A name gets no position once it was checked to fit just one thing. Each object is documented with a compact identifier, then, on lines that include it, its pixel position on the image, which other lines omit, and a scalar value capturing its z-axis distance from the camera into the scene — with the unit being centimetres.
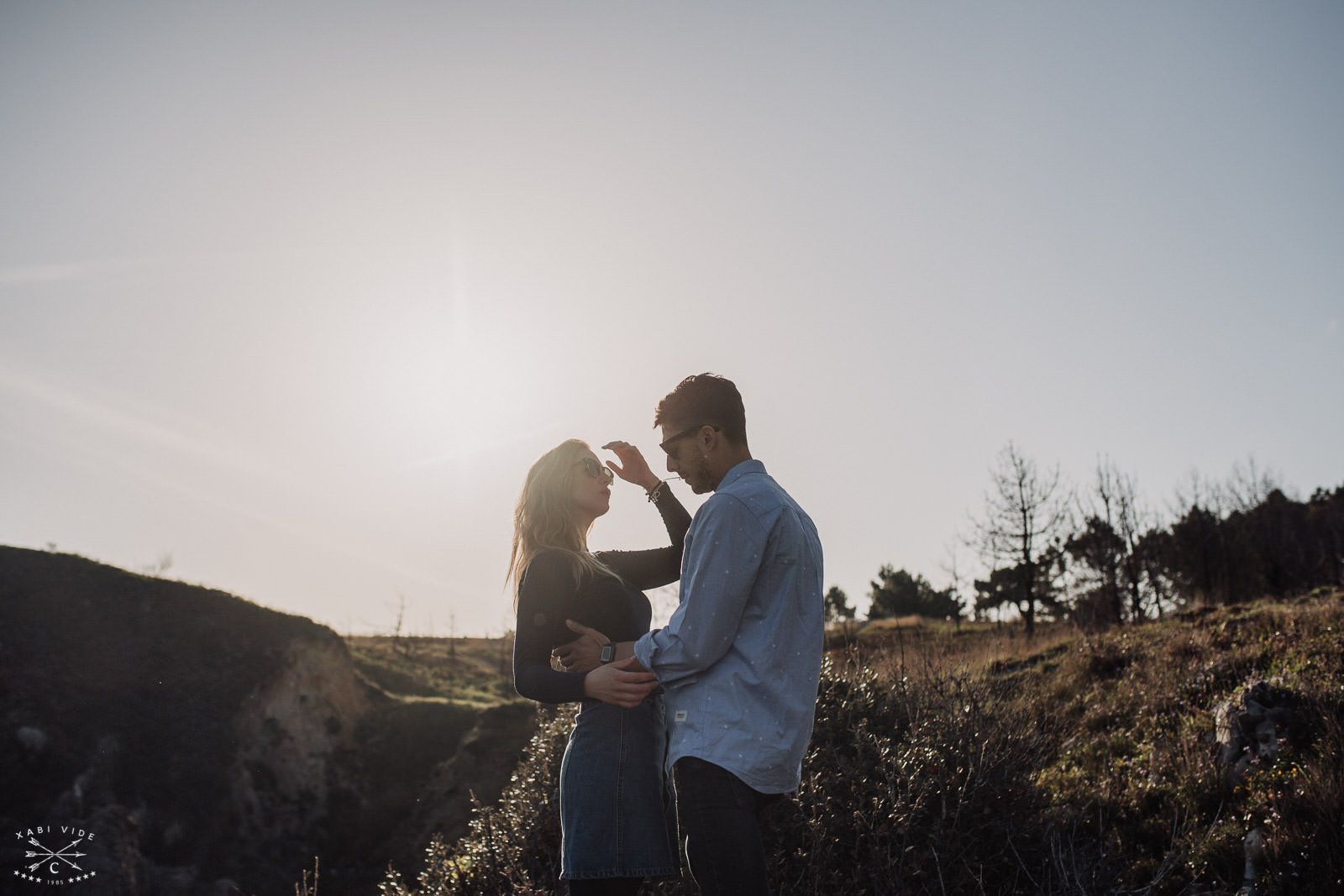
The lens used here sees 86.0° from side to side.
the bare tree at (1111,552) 2644
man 190
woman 218
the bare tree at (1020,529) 2728
